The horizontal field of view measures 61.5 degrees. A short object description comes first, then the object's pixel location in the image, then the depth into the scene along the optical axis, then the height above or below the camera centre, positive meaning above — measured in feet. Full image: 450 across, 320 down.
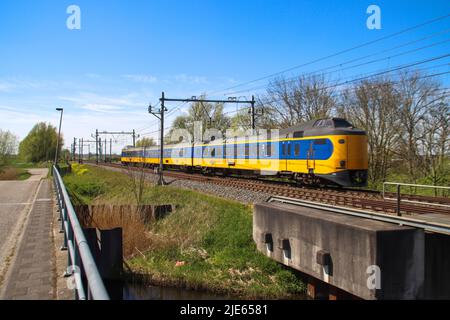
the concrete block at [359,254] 24.80 -6.77
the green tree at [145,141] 294.87 +14.10
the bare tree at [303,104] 102.58 +15.83
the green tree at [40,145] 285.23 +10.33
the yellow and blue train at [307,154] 53.42 +0.93
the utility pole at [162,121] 80.24 +8.24
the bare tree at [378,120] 84.07 +9.13
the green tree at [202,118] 173.27 +19.78
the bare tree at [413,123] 79.66 +7.86
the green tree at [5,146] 177.27 +7.11
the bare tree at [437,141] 71.41 +3.77
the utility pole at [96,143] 227.40 +9.72
